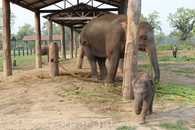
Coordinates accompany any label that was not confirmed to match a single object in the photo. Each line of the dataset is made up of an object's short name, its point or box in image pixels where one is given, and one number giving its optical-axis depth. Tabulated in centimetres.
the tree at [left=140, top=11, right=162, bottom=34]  6794
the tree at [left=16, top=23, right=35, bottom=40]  6684
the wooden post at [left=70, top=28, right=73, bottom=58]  2088
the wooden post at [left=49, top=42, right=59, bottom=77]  797
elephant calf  322
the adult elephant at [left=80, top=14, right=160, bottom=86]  551
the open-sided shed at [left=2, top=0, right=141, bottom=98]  479
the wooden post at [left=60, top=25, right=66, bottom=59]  1862
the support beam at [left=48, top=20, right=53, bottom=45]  1376
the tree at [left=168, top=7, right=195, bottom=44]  5597
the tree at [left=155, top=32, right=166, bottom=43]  10711
